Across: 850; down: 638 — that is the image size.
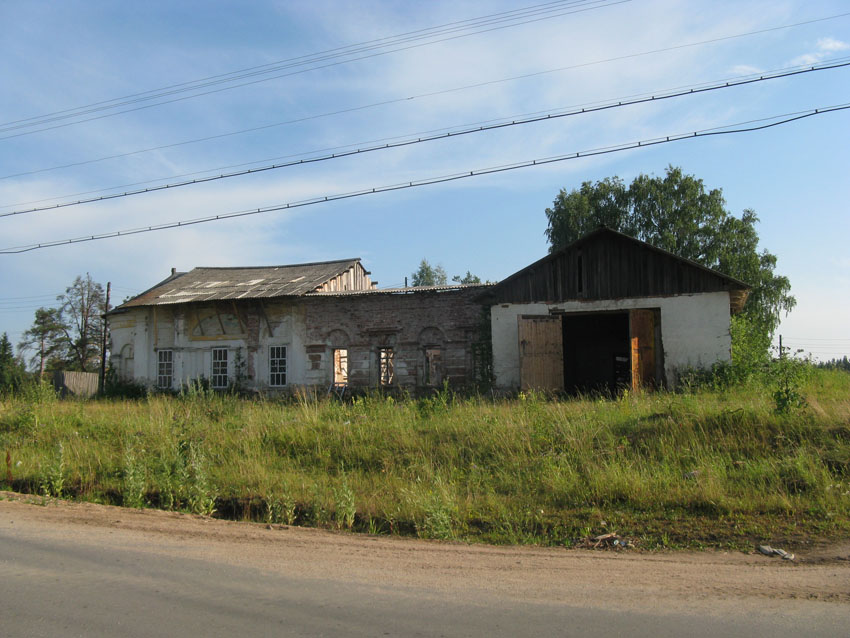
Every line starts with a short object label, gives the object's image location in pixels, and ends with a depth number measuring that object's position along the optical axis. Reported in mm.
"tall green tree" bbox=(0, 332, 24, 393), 42853
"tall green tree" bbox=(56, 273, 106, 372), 48219
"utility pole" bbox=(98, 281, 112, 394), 33469
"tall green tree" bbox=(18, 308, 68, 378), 49062
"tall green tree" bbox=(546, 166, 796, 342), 34531
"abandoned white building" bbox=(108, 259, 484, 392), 22344
